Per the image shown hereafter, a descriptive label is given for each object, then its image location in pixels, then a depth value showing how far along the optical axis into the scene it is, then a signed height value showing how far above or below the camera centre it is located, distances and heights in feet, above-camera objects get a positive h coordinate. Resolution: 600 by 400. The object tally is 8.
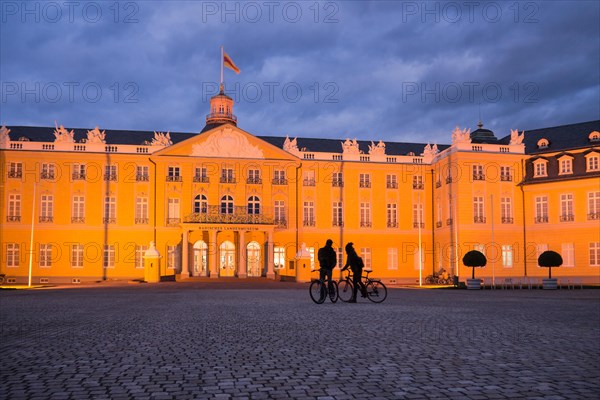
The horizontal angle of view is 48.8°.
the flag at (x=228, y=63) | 194.39 +56.67
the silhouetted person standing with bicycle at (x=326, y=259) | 66.74 -0.26
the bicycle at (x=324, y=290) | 67.77 -3.51
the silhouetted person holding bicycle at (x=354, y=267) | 66.74 -1.08
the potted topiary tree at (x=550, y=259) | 142.51 -0.54
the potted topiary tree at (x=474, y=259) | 147.13 -0.57
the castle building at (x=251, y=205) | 179.42 +14.54
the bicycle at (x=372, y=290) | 71.41 -3.76
